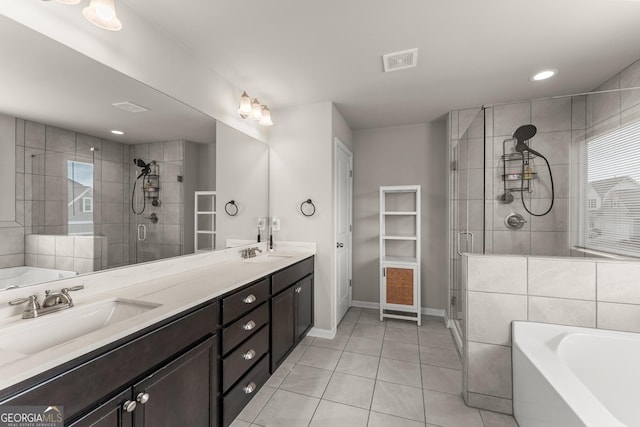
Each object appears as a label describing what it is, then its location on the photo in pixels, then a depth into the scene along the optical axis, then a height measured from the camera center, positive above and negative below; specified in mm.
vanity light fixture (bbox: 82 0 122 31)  1118 +853
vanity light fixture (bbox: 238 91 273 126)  2225 +893
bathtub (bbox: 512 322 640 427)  1206 -802
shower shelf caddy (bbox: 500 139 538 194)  1796 +280
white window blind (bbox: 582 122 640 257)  1595 +130
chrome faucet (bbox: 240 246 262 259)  2415 -376
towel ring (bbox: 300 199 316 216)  2711 +47
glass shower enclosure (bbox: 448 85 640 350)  1626 +235
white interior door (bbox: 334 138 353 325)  2918 -146
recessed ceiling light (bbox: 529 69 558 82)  2129 +1149
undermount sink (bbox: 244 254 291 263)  2359 -429
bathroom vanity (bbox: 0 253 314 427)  812 -618
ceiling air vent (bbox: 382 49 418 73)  1889 +1145
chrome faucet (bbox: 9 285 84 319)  1034 -382
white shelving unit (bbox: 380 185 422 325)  3038 -513
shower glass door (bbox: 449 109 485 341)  2074 +164
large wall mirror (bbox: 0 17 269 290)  1101 +239
